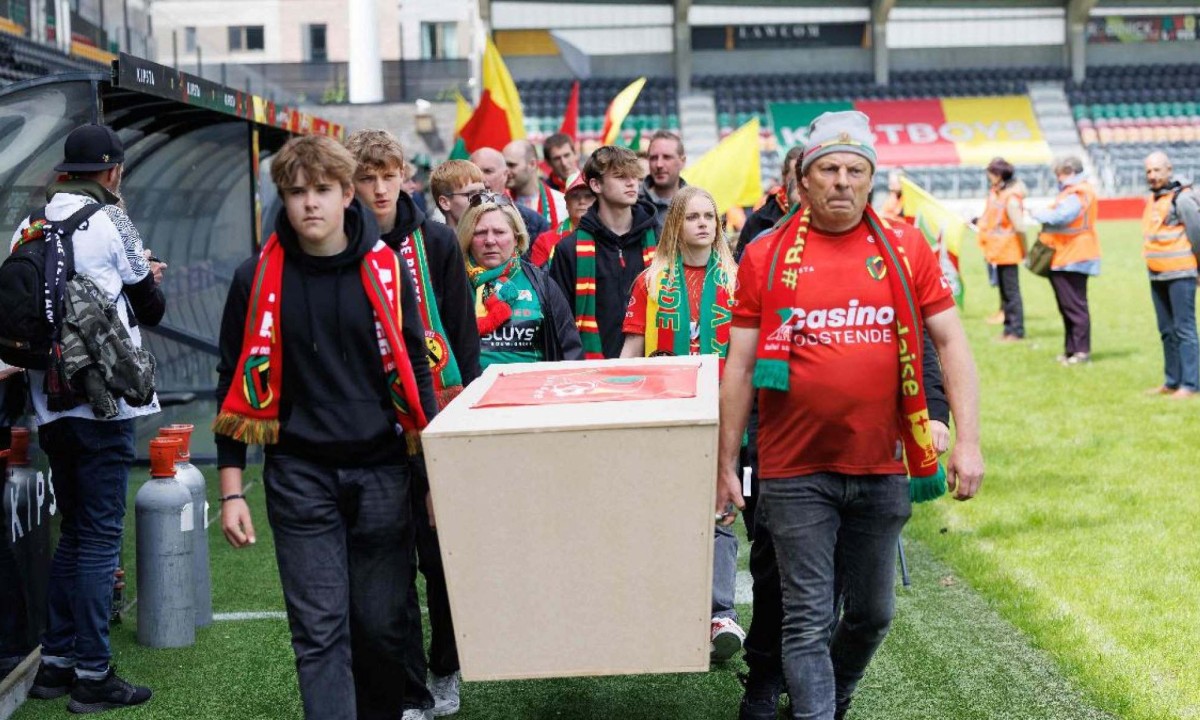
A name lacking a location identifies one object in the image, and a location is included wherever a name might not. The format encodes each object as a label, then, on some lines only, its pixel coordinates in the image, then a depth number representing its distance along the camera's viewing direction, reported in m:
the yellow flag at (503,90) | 12.70
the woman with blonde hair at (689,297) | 5.60
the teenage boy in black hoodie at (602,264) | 6.20
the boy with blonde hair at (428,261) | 4.67
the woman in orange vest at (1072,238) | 14.21
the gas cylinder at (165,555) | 6.16
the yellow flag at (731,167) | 11.39
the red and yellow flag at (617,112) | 12.10
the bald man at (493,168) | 7.54
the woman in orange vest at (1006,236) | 16.62
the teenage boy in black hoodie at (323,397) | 4.08
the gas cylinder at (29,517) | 5.52
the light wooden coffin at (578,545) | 3.65
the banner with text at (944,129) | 48.41
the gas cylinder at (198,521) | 6.29
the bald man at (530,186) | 8.58
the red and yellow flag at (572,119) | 13.57
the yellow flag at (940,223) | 14.84
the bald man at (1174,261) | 12.06
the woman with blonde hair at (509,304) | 5.56
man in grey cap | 4.14
